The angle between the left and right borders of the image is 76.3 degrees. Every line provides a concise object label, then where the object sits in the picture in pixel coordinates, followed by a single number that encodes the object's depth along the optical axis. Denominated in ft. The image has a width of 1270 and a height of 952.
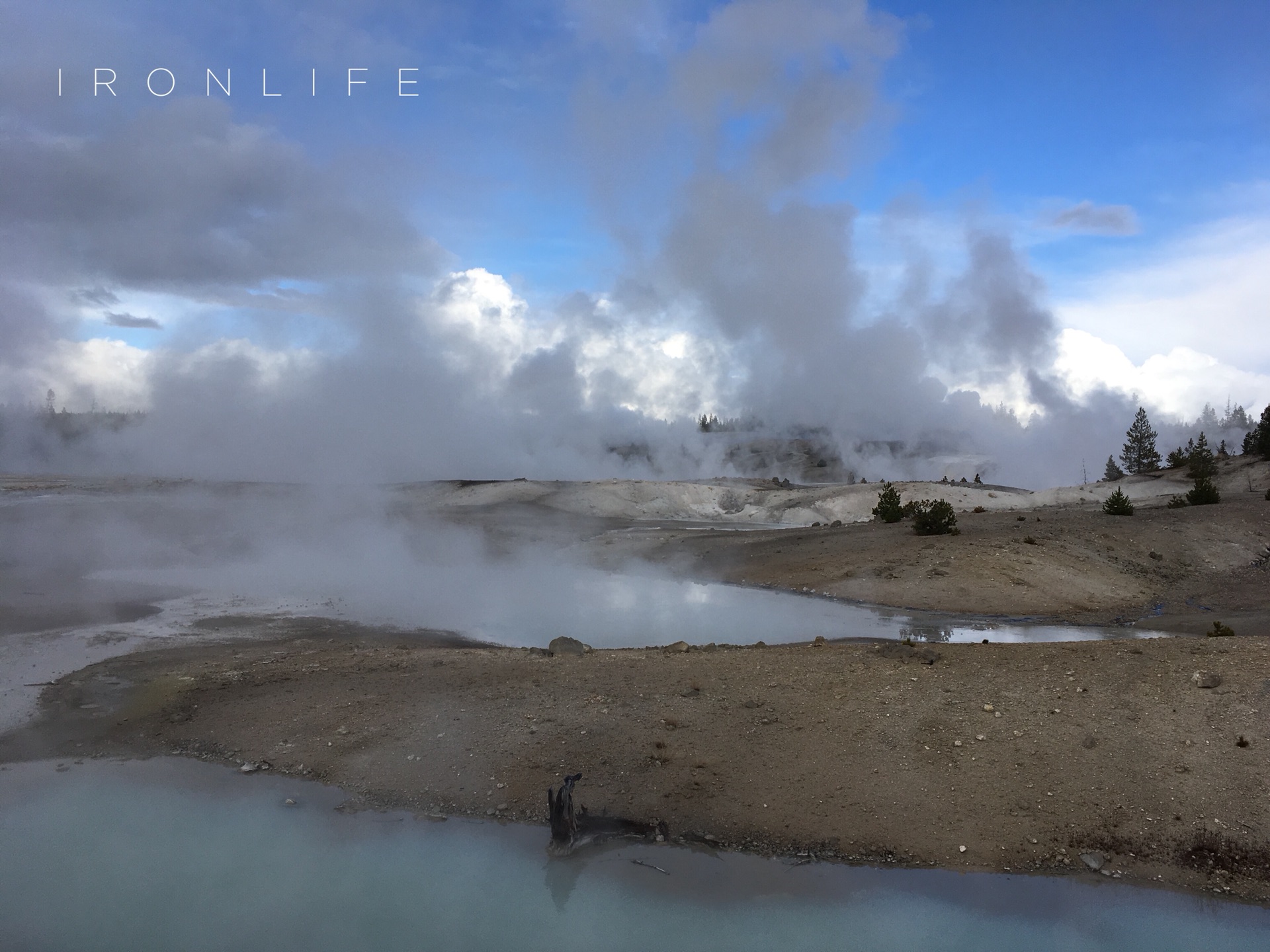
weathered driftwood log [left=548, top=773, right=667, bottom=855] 22.59
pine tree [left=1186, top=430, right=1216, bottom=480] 111.75
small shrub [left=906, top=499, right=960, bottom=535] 74.74
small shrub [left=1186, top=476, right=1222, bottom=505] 84.02
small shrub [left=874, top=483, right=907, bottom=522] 87.20
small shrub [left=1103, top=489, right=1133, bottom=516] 79.66
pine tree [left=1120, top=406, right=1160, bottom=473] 158.71
